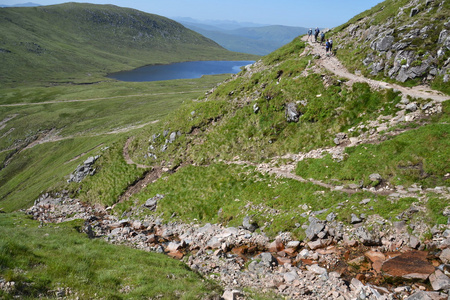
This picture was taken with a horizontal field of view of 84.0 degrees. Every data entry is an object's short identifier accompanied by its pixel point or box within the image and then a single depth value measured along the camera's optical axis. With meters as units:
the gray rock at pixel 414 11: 35.84
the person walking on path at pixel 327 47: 43.54
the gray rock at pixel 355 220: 19.86
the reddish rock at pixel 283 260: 19.48
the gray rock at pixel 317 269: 17.38
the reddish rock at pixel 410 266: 15.14
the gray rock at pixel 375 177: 22.82
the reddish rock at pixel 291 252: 20.44
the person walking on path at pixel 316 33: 54.10
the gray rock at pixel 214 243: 23.54
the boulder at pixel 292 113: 35.88
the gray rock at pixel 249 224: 24.58
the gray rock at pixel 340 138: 29.55
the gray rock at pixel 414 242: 16.95
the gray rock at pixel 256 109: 41.20
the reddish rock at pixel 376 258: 16.84
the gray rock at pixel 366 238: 18.41
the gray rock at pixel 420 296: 13.43
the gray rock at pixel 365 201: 21.13
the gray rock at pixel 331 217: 21.06
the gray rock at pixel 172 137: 46.47
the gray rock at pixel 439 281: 13.93
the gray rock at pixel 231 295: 14.34
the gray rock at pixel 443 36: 29.49
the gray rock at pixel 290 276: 17.25
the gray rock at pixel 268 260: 19.25
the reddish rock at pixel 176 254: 23.02
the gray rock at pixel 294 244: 20.80
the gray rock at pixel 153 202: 35.25
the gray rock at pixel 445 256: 15.41
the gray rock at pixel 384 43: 34.44
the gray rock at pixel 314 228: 20.67
